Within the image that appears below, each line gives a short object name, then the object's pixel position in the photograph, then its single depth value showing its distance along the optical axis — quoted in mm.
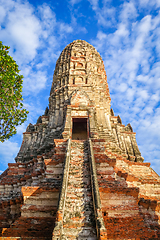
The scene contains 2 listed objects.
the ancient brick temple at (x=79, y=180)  5887
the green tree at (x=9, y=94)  9859
